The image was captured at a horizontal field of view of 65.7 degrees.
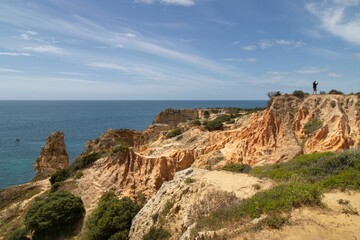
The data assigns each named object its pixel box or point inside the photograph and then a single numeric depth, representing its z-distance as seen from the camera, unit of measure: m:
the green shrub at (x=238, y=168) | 20.05
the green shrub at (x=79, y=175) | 29.42
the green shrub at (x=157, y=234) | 13.41
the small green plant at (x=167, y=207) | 14.91
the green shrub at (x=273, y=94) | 29.41
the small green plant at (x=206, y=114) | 65.83
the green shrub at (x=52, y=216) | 20.72
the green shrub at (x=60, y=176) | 31.05
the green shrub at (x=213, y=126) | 42.96
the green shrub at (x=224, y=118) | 49.00
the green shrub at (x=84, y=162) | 32.06
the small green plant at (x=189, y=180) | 16.06
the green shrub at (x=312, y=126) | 24.47
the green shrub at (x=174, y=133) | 41.16
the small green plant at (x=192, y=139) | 33.25
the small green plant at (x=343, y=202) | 10.00
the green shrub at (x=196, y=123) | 49.37
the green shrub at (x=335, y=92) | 28.48
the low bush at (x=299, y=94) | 28.73
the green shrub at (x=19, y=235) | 20.86
